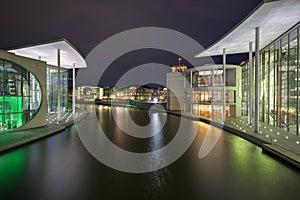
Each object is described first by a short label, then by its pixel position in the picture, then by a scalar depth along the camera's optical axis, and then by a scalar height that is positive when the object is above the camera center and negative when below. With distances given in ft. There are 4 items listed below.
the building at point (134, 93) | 343.46 +9.67
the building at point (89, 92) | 382.63 +11.59
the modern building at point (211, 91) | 70.49 +2.73
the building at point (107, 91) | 410.10 +14.18
